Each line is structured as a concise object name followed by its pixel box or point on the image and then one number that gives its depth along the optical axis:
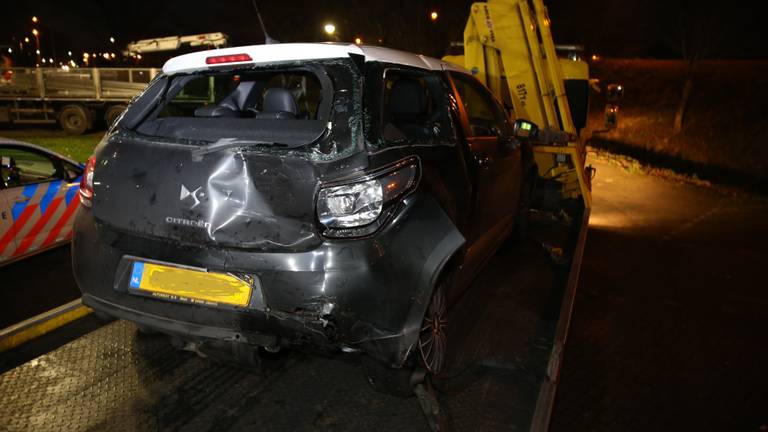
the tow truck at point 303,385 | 2.60
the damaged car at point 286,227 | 2.27
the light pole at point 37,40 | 48.67
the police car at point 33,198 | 4.61
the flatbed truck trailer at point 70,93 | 17.98
